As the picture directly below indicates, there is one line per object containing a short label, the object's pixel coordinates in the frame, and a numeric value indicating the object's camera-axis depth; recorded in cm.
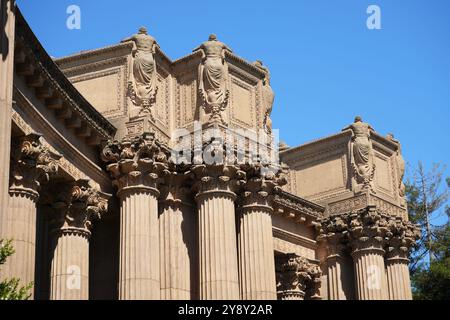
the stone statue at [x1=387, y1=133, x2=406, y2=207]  4768
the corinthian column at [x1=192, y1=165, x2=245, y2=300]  3347
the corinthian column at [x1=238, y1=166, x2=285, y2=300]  3578
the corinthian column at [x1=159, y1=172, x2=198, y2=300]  3378
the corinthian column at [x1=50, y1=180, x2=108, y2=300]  3177
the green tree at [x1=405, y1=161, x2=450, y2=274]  6688
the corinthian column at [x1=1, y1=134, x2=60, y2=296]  2784
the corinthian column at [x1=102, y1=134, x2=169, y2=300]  3198
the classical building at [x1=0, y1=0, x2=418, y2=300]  2933
